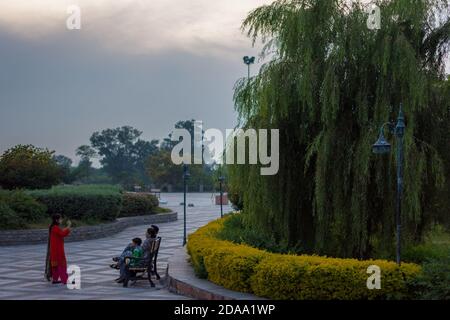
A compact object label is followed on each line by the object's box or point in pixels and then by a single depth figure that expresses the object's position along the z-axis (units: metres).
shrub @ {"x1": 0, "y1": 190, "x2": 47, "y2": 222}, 21.83
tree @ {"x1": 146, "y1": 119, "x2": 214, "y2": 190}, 73.44
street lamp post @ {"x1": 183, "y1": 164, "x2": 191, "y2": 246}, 21.52
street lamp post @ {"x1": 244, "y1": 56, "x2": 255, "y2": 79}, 28.66
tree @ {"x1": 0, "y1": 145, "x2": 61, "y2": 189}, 28.94
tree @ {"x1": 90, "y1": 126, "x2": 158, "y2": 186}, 102.69
